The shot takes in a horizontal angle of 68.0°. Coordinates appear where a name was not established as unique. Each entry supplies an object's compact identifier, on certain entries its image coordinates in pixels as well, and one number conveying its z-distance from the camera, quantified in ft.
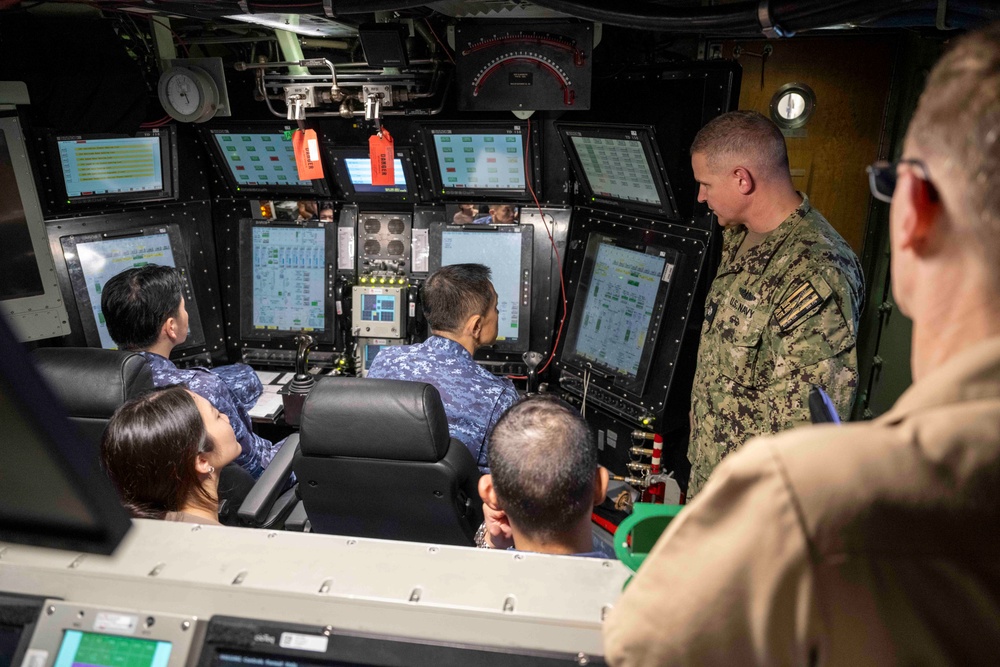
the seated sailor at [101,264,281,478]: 8.36
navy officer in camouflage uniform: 7.11
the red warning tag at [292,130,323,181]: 11.42
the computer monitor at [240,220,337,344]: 12.53
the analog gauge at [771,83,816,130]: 10.94
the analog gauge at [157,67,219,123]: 11.23
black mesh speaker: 9.60
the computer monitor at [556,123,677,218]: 9.39
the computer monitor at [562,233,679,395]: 10.07
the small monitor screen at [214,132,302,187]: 12.09
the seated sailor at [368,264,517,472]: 7.76
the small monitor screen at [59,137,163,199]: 11.22
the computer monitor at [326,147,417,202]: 11.93
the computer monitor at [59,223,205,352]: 11.33
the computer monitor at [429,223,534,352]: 11.71
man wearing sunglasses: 1.87
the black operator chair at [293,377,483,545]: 6.03
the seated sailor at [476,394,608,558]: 4.50
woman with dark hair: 5.59
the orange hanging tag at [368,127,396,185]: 11.21
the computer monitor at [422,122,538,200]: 10.99
